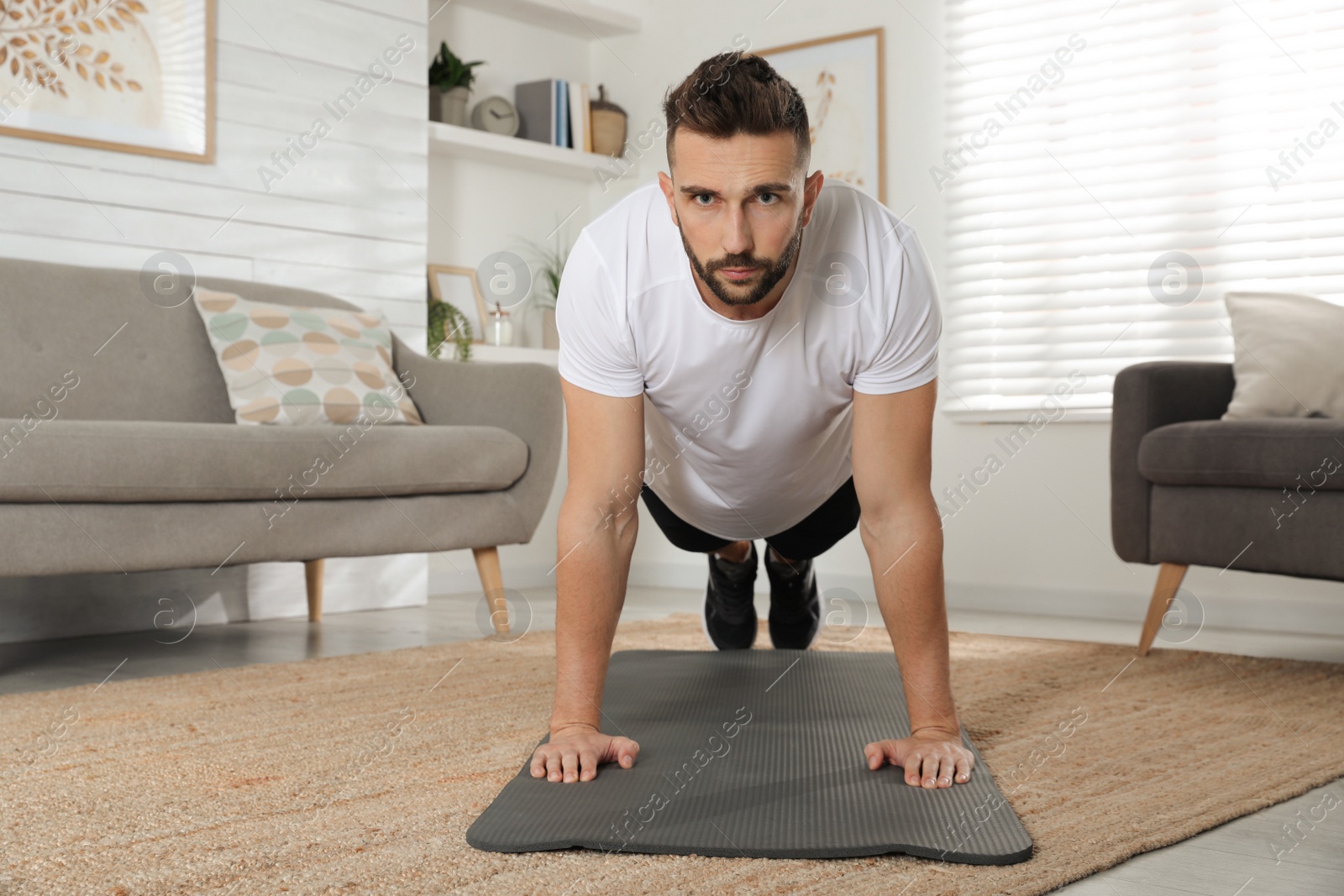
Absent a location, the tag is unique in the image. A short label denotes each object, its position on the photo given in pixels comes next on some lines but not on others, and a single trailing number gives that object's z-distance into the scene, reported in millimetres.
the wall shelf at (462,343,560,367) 4008
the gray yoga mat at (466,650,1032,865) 1167
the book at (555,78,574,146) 4383
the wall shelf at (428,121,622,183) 3959
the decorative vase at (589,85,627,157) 4473
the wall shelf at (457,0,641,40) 4312
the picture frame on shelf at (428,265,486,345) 4016
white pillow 2611
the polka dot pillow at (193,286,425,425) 2785
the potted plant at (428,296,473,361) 3900
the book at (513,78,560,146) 4355
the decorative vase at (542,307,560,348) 4348
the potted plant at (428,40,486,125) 4020
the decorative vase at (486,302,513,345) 4121
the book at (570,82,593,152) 4438
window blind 3264
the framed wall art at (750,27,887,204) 3986
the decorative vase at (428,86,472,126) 4039
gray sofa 2154
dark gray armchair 2250
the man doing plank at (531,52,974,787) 1376
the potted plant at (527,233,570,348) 4316
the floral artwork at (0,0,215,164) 2826
